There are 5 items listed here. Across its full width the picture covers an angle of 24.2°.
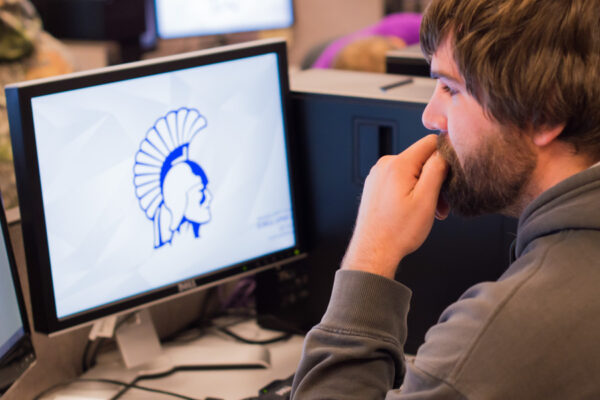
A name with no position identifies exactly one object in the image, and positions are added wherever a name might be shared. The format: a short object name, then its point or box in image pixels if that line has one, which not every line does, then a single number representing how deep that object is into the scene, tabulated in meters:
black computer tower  1.74
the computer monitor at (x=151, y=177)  1.61
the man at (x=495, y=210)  1.34
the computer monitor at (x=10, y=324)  1.55
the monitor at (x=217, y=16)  3.95
